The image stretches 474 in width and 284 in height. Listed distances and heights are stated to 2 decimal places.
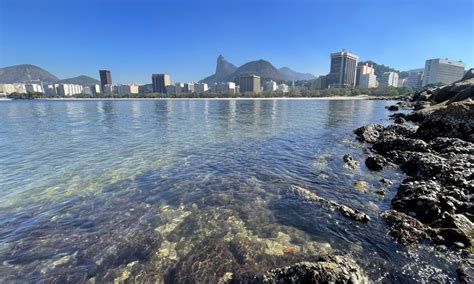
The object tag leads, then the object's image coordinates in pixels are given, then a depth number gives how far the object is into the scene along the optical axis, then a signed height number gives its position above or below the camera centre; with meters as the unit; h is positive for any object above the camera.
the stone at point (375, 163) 12.14 -3.46
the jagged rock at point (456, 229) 5.98 -3.47
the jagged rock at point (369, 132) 19.63 -3.32
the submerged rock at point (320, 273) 4.50 -3.40
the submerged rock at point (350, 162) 12.65 -3.63
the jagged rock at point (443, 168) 9.12 -3.02
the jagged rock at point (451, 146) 12.31 -2.77
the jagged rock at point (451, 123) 15.87 -2.02
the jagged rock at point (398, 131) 19.94 -3.08
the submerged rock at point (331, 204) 7.46 -3.74
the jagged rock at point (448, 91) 33.75 +0.47
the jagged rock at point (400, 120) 29.11 -3.07
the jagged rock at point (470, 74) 69.50 +6.11
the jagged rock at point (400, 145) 13.97 -3.07
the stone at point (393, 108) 52.83 -2.89
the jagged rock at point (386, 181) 10.22 -3.66
